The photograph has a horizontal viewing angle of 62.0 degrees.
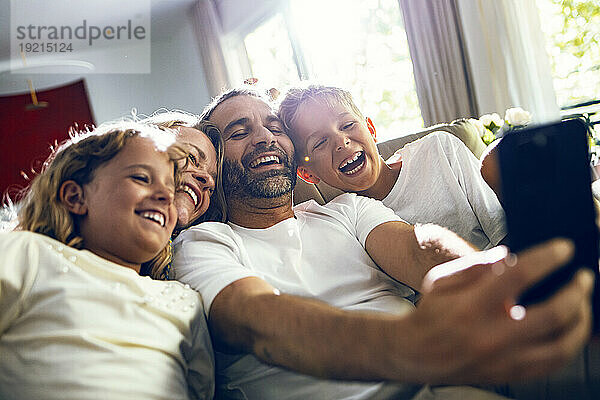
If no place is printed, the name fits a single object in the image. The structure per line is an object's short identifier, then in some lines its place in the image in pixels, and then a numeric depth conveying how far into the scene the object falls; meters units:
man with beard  0.38
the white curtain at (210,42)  5.52
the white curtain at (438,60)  3.28
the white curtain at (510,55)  2.91
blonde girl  0.54
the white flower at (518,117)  1.82
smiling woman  0.93
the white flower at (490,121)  1.82
